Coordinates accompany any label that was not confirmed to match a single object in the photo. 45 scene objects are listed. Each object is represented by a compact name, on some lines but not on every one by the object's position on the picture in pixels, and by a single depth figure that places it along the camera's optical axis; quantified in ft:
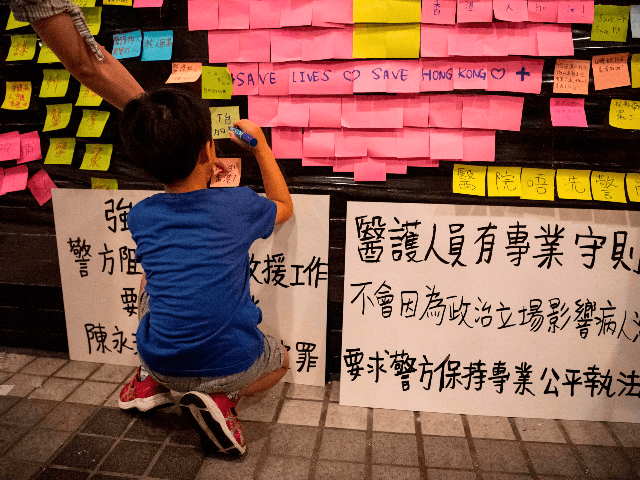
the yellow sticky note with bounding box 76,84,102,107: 7.66
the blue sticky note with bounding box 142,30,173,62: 7.13
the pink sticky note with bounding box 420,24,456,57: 6.46
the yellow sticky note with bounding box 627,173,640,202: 6.72
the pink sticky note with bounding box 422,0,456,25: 6.37
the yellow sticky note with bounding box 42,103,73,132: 7.91
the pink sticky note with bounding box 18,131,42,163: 8.15
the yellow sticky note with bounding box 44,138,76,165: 8.07
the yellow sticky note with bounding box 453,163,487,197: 6.96
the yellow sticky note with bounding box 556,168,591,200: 6.78
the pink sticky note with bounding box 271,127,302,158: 7.21
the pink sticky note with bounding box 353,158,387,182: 7.11
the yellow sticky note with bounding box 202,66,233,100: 7.09
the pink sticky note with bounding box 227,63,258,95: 7.04
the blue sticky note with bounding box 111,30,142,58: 7.24
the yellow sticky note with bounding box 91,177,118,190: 8.07
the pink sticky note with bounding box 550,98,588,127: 6.57
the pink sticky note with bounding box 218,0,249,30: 6.82
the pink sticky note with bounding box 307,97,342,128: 6.95
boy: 5.30
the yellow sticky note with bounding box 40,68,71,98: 7.74
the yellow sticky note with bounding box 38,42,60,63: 7.58
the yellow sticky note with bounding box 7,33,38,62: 7.69
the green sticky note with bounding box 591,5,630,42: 6.21
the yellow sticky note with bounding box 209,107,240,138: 7.24
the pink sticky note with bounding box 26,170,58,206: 8.31
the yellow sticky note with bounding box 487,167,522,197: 6.91
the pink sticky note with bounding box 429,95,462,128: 6.73
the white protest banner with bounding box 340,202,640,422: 6.91
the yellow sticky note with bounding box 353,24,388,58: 6.58
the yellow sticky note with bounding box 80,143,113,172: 7.95
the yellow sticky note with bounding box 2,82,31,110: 7.94
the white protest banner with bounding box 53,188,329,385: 7.48
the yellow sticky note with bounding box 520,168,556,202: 6.84
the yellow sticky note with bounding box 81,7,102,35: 7.29
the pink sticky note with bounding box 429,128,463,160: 6.81
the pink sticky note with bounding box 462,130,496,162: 6.77
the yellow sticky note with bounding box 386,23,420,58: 6.49
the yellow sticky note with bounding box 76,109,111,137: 7.80
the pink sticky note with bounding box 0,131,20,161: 8.16
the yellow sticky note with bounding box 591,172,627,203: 6.73
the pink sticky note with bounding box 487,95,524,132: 6.64
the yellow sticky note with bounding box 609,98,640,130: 6.50
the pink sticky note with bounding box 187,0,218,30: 6.89
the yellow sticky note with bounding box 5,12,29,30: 7.59
